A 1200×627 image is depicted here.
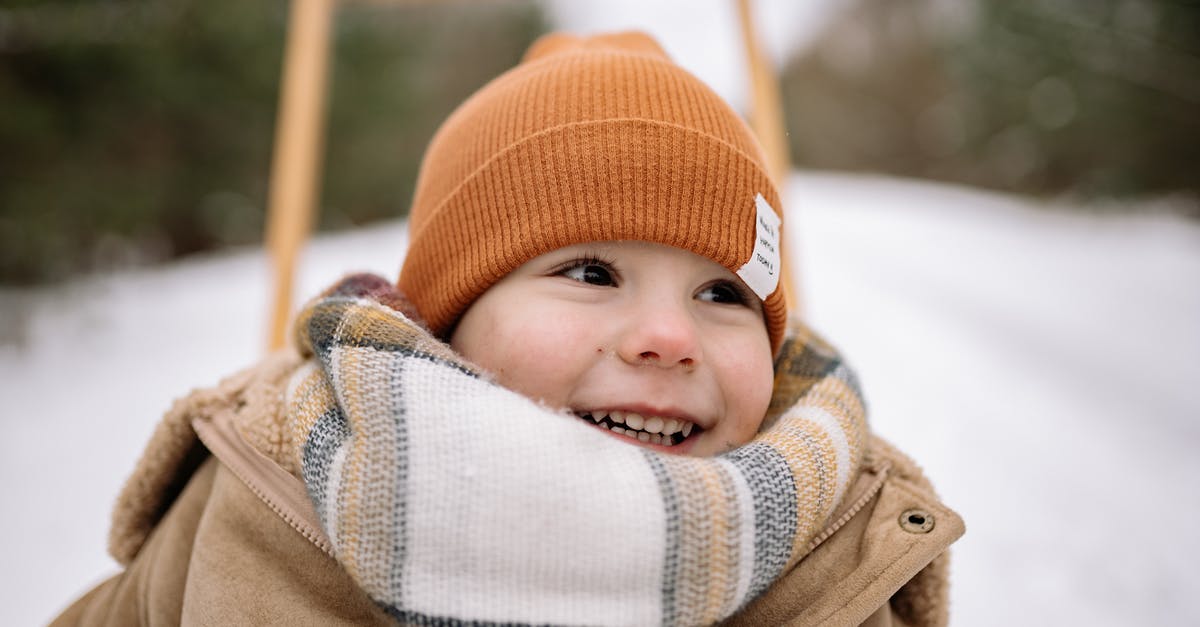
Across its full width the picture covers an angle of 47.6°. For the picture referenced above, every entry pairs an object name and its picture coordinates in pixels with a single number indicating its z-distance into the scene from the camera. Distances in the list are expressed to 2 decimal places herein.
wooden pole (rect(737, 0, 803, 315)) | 0.65
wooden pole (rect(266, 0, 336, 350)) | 0.66
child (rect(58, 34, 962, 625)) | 0.39
